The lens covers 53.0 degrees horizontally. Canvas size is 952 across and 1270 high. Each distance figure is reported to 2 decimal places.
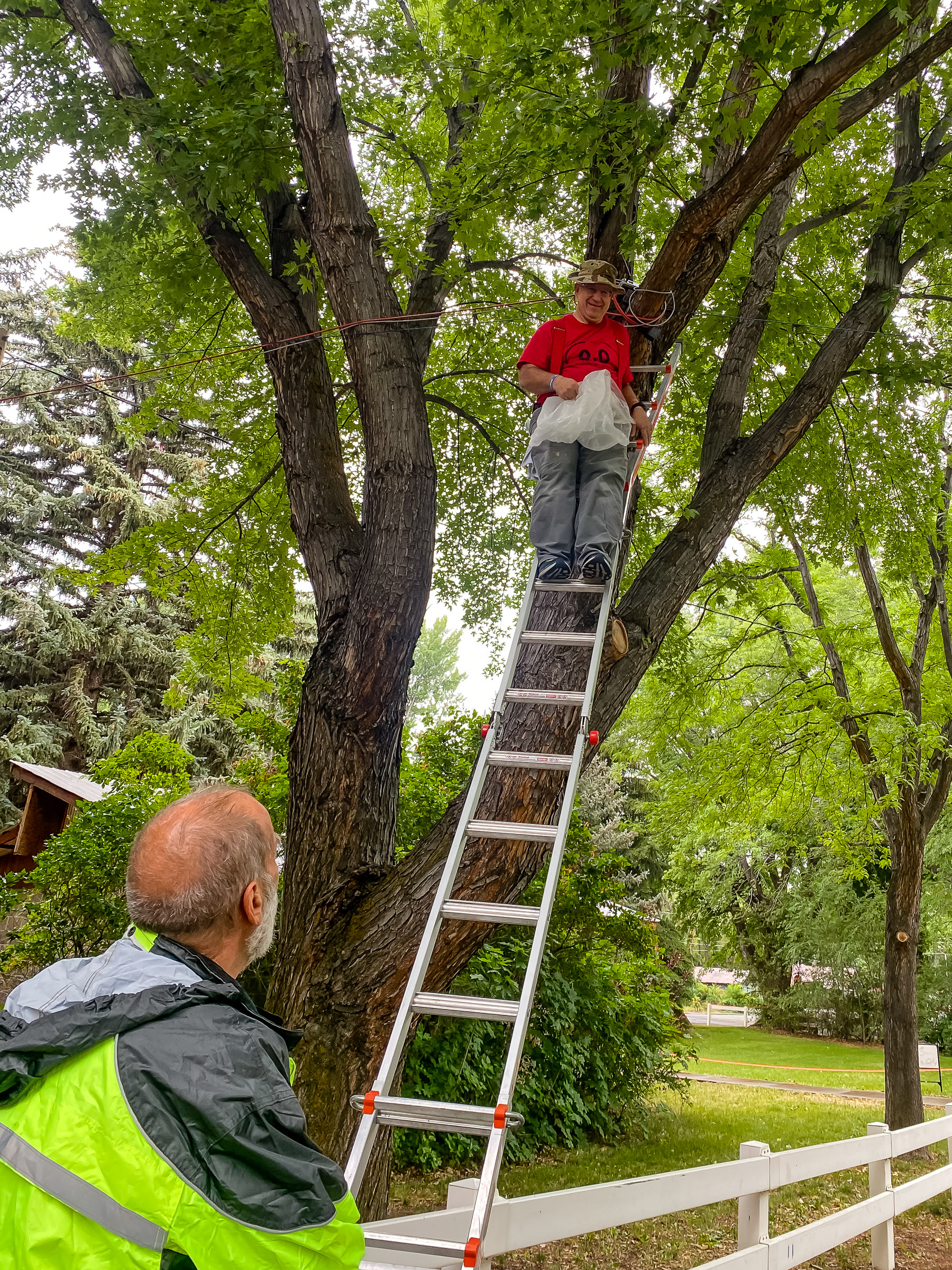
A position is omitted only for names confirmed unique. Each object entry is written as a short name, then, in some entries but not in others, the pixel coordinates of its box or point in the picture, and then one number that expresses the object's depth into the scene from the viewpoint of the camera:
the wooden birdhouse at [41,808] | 13.38
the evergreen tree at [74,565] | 21.83
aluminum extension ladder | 2.52
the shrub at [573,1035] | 7.94
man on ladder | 4.73
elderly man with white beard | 1.29
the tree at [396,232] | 4.23
